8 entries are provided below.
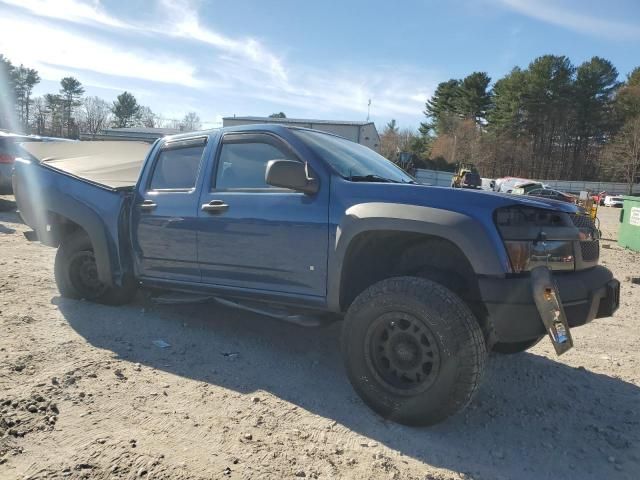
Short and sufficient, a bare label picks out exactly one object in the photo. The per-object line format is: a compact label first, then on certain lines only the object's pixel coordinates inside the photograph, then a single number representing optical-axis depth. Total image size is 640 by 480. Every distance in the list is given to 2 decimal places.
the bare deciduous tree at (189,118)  83.15
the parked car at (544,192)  32.52
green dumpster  12.24
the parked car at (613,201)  44.75
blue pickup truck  2.85
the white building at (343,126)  37.91
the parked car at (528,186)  35.14
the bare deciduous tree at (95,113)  76.55
